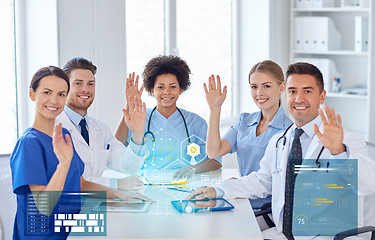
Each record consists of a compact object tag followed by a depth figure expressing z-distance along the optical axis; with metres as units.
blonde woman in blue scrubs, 2.73
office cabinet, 4.43
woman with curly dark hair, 2.88
